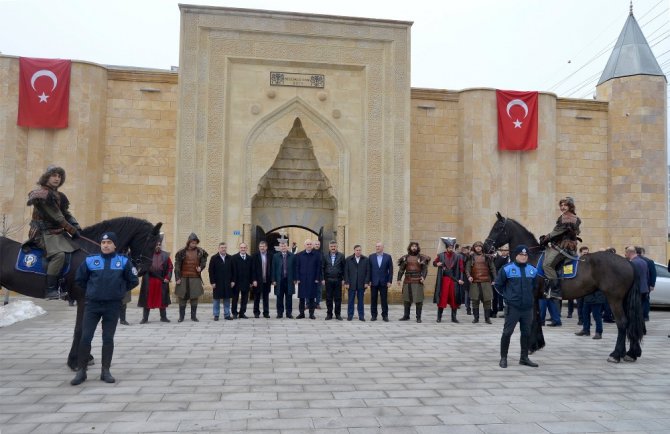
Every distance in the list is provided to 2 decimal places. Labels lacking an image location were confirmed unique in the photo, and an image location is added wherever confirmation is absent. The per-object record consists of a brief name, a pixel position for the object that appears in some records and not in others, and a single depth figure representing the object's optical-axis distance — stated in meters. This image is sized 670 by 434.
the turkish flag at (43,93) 14.68
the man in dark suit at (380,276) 11.69
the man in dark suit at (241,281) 11.55
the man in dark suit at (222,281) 11.38
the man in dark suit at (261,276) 11.66
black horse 6.47
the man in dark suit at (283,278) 11.73
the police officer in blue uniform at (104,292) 5.88
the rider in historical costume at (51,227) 6.33
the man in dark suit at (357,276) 11.68
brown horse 7.55
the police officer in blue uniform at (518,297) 6.97
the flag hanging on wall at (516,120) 16.64
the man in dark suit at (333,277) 11.77
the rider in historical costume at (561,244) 8.17
